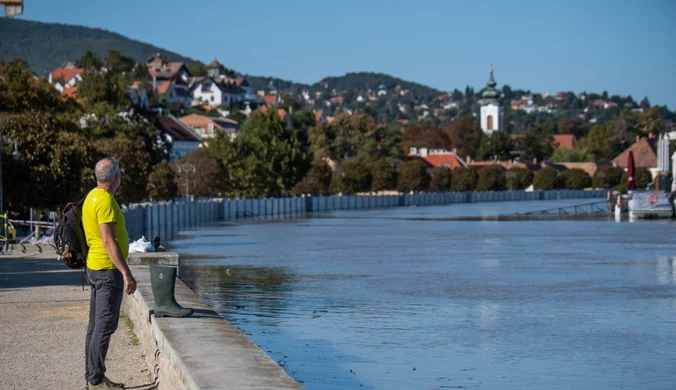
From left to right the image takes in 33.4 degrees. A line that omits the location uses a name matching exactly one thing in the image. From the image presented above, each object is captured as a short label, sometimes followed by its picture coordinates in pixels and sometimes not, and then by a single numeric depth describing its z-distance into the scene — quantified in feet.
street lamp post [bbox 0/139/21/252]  114.21
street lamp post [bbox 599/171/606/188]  526.98
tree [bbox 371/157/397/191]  434.71
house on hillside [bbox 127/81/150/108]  500.33
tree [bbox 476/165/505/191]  503.61
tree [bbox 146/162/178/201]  264.80
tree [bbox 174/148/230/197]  300.20
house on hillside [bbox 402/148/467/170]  537.65
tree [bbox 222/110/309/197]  328.49
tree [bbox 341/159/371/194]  419.33
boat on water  234.58
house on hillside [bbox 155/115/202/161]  463.83
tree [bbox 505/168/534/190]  520.01
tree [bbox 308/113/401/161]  499.92
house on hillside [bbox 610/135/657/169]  573.74
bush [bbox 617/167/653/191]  508.94
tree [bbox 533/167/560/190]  517.96
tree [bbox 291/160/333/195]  382.22
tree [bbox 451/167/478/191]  493.36
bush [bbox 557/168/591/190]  524.93
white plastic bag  66.39
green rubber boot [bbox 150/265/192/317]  40.70
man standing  34.27
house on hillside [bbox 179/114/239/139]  562.25
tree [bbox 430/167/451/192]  485.15
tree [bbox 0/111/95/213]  149.28
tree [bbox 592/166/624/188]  529.04
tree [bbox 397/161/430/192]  450.71
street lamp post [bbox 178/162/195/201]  276.41
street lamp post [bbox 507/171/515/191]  507.30
